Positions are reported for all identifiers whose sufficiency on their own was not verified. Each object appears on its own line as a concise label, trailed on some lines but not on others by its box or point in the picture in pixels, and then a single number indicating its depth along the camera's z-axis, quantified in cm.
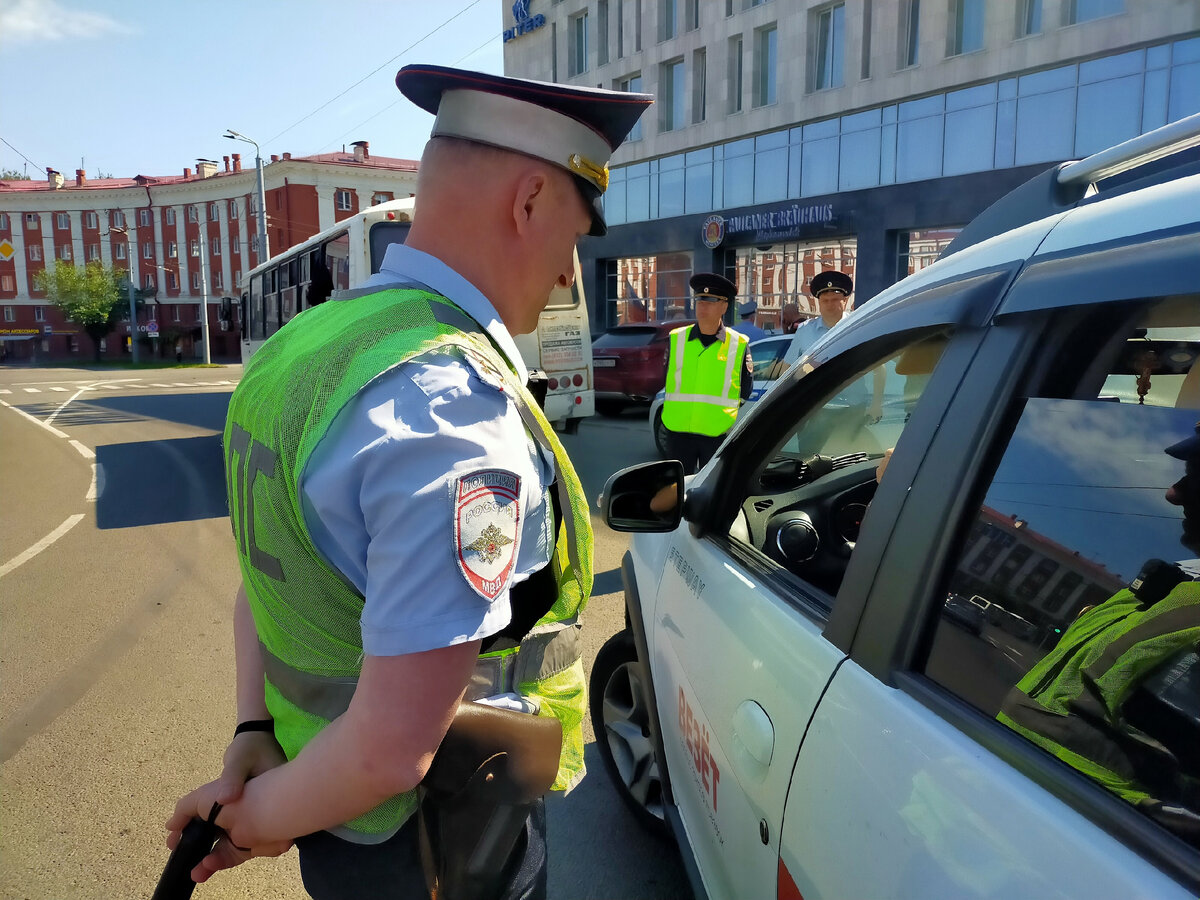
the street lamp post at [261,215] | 2921
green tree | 5862
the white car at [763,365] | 898
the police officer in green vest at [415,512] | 91
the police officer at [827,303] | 654
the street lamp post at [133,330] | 5425
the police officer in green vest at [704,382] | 561
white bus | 1017
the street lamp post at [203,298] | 4569
